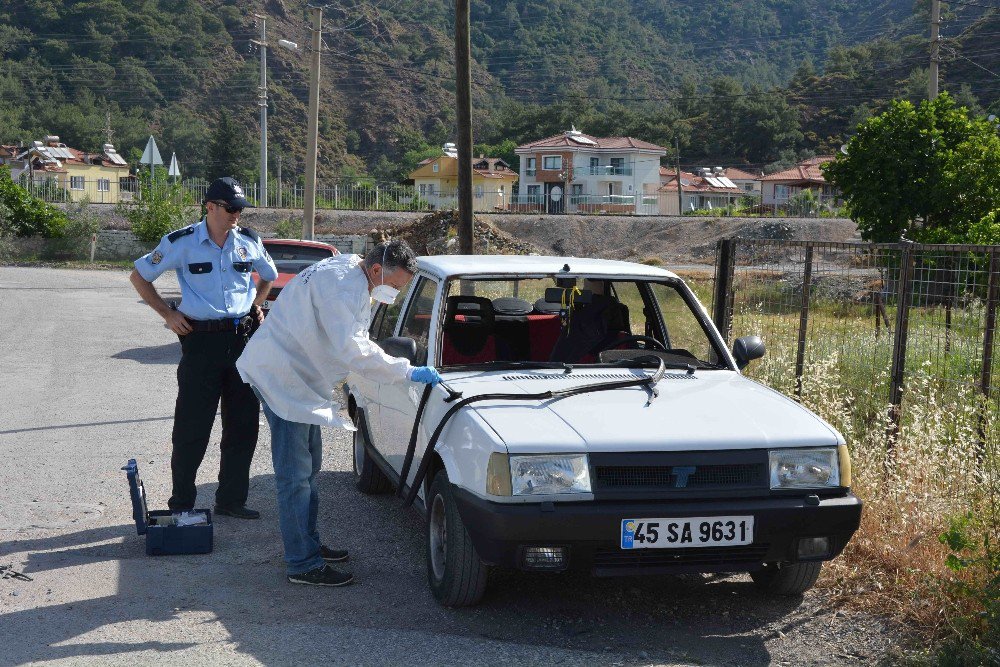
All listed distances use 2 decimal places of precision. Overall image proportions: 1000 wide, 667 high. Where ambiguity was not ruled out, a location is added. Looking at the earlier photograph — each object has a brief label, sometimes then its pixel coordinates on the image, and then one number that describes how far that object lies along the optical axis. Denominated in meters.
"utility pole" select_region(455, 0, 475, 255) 14.29
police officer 6.10
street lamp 41.83
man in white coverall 4.80
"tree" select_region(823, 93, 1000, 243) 23.53
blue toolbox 5.54
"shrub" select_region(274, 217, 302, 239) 44.78
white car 4.27
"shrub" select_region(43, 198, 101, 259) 45.72
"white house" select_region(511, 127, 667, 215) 93.50
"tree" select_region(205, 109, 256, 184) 82.62
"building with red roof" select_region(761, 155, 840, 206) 88.25
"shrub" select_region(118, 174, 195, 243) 43.28
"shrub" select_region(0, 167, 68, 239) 45.81
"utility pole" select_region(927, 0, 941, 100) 34.14
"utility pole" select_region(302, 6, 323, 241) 27.98
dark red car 14.64
